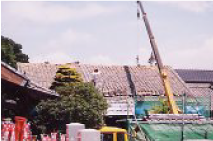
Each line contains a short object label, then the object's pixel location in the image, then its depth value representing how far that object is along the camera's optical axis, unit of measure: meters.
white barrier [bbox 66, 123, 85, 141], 16.28
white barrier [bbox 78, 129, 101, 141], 12.20
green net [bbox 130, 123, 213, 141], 22.21
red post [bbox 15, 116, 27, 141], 12.72
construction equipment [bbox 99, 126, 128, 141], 27.49
